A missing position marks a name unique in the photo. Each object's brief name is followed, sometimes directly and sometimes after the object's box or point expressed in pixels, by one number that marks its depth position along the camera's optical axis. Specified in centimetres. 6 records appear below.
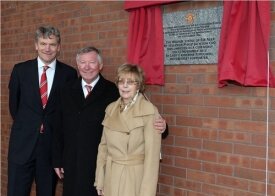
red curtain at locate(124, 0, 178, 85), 345
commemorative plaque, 311
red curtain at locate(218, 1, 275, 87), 281
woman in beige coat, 283
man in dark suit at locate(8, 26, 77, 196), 359
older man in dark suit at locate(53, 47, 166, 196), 321
